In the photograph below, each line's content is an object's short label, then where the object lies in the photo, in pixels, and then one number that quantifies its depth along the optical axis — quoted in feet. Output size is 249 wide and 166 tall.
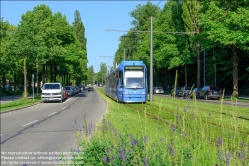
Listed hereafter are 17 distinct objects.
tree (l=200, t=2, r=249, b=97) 109.50
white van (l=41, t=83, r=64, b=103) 115.44
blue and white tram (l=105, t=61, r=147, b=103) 92.22
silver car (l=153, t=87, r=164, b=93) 227.03
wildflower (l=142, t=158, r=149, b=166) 13.60
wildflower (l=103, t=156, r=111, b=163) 15.97
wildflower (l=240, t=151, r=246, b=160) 14.55
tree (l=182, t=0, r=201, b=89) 153.89
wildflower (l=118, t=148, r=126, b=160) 14.88
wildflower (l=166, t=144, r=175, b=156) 15.37
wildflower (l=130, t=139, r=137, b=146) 16.81
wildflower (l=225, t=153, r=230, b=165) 13.62
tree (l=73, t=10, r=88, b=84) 338.54
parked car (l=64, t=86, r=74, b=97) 174.43
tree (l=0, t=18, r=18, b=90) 116.88
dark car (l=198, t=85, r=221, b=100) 138.43
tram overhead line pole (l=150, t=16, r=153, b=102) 100.55
